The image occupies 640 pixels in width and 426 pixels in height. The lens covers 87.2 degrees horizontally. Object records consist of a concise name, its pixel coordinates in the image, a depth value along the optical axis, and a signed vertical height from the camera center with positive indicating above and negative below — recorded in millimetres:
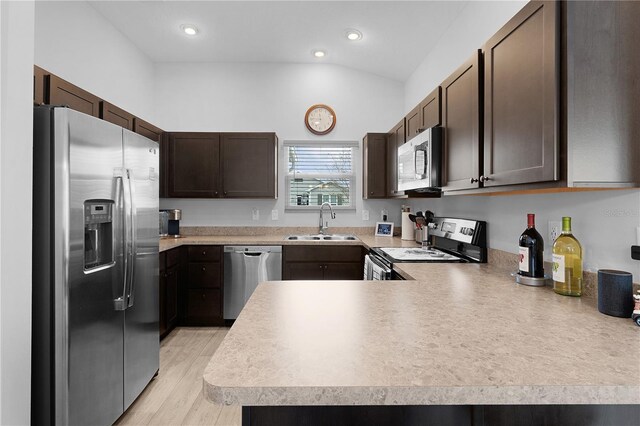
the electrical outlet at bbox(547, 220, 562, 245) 1558 -78
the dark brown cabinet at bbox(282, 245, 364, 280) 3369 -505
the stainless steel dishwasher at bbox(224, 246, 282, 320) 3379 -578
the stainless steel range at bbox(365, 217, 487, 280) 2172 -278
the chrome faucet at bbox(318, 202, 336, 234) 3986 -98
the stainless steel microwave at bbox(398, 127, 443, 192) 2107 +350
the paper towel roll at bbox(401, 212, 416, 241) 3518 -160
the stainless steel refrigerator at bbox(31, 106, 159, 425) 1447 -273
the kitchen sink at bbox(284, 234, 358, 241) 3736 -280
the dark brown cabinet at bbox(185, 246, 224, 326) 3377 -731
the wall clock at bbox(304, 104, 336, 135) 3998 +1110
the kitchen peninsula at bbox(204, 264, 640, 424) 642 -329
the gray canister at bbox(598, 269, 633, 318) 1077 -262
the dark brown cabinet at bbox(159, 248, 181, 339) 2931 -689
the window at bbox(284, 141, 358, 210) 4043 +457
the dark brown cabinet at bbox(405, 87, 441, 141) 2158 +705
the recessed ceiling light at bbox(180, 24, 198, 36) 3162 +1758
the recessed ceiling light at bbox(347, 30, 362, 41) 3136 +1695
